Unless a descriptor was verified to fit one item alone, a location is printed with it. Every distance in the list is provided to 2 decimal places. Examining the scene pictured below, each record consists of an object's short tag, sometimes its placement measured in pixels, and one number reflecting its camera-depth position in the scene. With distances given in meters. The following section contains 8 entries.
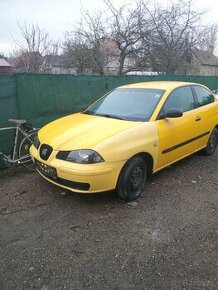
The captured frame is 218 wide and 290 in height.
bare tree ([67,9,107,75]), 15.22
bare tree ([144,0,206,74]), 14.84
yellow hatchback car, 3.96
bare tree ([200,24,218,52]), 16.27
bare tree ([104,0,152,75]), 14.70
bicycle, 5.39
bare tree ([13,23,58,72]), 16.16
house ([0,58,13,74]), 29.77
